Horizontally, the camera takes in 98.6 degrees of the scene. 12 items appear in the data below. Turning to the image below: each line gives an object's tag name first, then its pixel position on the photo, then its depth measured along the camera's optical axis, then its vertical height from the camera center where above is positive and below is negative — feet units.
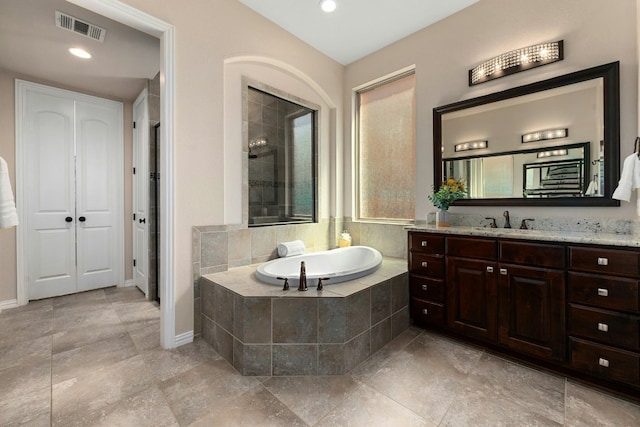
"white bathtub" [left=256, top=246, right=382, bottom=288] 6.88 -1.68
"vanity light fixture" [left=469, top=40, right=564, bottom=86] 6.95 +3.99
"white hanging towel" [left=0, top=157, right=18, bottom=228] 5.76 +0.23
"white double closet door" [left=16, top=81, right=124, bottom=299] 10.28 +0.99
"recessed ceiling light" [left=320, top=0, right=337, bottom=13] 8.05 +6.10
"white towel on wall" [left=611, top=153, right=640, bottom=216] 5.65 +0.62
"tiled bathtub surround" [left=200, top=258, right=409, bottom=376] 5.95 -2.62
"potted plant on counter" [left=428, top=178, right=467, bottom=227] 8.32 +0.41
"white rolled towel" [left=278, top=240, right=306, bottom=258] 9.45 -1.29
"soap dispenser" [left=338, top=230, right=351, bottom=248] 11.32 -1.20
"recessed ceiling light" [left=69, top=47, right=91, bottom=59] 8.64 +5.16
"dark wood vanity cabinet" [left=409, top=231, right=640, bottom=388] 5.15 -2.00
